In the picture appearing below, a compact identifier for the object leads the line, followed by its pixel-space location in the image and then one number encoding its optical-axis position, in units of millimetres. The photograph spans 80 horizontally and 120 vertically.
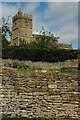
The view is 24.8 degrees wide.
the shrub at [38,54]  15799
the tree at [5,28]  24188
